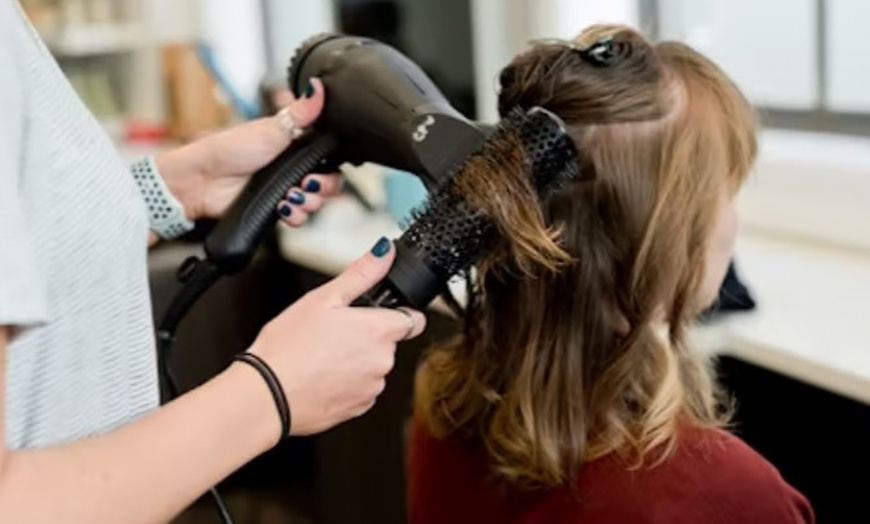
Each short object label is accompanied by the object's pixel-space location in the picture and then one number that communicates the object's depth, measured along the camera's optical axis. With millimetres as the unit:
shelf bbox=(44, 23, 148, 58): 3326
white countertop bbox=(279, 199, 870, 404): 1189
